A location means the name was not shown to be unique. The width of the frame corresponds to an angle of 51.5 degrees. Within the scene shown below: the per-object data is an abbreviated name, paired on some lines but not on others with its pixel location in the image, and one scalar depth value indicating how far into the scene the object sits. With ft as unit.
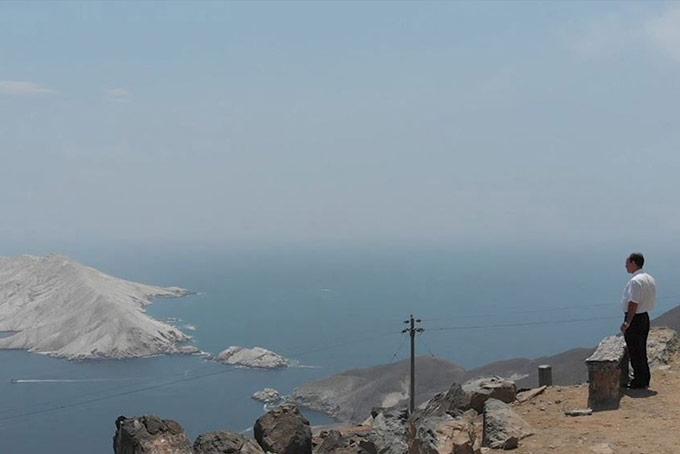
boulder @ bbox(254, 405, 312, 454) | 46.98
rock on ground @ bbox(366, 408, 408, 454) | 39.93
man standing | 36.32
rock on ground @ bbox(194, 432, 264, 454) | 38.22
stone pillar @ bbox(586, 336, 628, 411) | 35.76
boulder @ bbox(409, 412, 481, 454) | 28.91
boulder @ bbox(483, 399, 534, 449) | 31.40
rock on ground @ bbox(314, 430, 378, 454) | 41.57
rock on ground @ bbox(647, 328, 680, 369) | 44.73
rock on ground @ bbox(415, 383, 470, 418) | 38.17
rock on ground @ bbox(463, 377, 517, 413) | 39.91
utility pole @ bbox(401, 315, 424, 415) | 112.51
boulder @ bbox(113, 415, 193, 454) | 38.60
